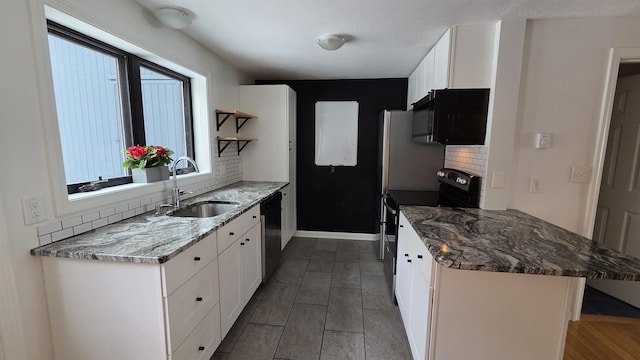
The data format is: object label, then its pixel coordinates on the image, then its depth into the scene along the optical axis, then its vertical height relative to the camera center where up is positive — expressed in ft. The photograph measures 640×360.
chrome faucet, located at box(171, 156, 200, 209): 6.55 -1.23
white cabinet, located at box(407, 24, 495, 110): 6.46 +2.19
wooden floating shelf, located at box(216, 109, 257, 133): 9.20 +1.10
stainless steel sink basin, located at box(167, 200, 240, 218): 7.22 -1.75
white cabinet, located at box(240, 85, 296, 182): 10.85 +0.58
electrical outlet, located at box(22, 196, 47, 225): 3.90 -0.98
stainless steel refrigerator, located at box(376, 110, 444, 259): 9.53 -0.40
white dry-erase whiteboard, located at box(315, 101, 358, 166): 12.41 +0.59
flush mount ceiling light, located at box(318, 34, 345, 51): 7.20 +2.82
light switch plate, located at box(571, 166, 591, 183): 6.48 -0.61
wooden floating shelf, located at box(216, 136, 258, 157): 9.29 +0.15
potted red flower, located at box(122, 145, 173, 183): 5.99 -0.41
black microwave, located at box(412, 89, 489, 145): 6.56 +0.77
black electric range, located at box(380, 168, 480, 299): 6.86 -1.59
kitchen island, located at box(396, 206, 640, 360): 3.82 -2.25
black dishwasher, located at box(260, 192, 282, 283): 8.32 -2.89
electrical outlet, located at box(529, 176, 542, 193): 6.61 -0.92
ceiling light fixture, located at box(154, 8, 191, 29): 5.81 +2.80
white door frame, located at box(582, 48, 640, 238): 6.12 +0.60
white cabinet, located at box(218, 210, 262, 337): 5.88 -3.12
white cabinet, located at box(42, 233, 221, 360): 3.96 -2.47
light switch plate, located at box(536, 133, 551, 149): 6.41 +0.18
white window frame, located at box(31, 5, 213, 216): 4.09 +0.14
